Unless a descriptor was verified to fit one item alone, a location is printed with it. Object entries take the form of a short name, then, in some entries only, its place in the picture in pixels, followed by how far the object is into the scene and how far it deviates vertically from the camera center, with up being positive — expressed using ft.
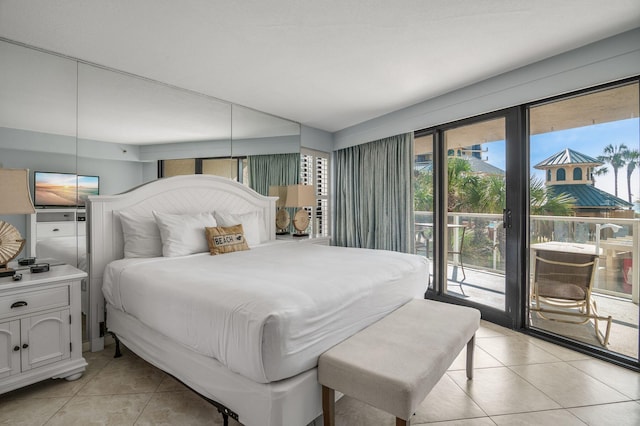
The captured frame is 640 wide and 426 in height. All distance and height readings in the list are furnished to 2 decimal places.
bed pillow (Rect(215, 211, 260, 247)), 10.23 -0.29
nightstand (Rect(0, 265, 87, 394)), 5.95 -2.39
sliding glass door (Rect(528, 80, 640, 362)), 7.66 -0.09
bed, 4.39 -1.61
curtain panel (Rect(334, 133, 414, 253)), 13.12 +0.88
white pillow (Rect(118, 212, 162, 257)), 8.48 -0.66
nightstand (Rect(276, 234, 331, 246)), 12.94 -1.11
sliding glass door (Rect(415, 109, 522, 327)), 9.70 +0.00
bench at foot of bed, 4.11 -2.23
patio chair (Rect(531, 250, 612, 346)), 8.46 -2.18
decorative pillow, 9.02 -0.79
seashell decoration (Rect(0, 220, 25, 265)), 6.62 -0.64
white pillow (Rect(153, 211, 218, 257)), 8.51 -0.58
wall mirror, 7.59 +2.46
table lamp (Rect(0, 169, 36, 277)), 6.41 +0.18
